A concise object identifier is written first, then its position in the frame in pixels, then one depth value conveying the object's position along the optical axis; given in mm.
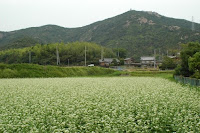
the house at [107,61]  72725
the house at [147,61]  75162
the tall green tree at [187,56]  30781
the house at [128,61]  78544
